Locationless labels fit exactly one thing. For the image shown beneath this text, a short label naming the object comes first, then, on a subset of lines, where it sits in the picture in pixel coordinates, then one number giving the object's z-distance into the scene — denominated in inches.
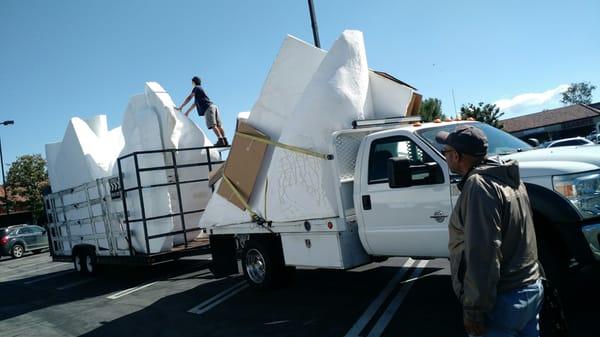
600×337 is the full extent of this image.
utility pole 427.5
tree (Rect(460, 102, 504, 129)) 1926.7
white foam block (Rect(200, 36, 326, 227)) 275.3
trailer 375.9
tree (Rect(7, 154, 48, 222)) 1582.2
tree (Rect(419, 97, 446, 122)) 1253.4
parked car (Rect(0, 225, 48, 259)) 951.4
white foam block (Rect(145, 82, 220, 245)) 396.5
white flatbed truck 174.2
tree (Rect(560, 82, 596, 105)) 4347.9
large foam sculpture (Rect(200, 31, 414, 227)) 245.8
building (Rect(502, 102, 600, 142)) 1955.0
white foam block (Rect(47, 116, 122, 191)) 452.4
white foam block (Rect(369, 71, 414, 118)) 267.1
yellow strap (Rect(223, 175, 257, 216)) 287.1
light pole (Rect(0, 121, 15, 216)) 1225.3
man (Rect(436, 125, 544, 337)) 93.4
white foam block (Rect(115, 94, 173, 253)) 377.4
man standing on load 436.8
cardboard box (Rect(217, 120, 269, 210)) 280.8
